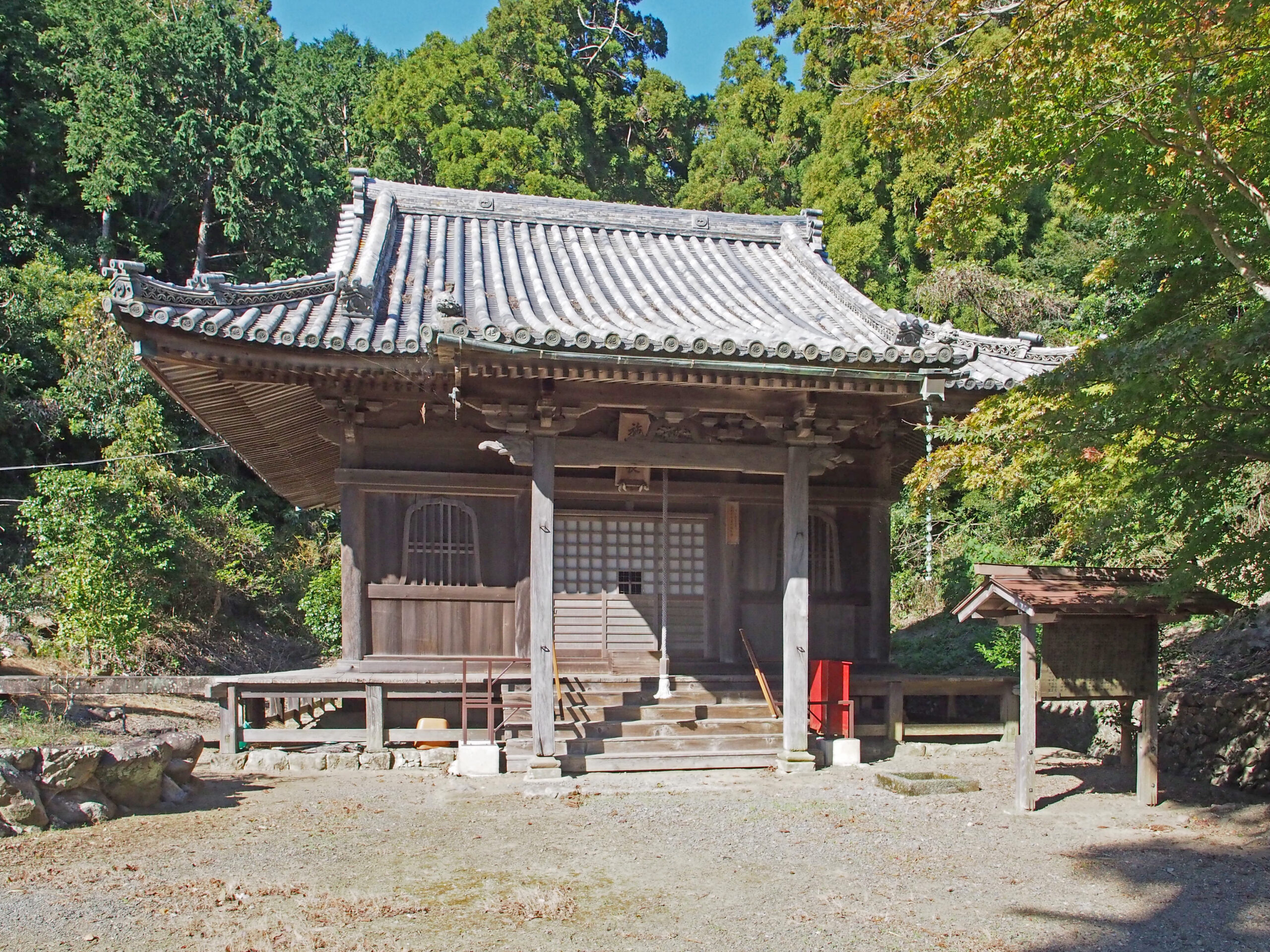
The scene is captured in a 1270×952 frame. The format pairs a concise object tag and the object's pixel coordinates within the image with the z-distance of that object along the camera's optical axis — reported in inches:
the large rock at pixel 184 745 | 341.1
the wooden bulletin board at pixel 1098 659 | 319.6
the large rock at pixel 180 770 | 340.5
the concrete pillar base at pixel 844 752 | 414.6
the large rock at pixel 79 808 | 288.8
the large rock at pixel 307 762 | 412.8
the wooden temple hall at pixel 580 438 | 365.7
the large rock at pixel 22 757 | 276.7
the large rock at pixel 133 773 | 307.3
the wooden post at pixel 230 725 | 419.2
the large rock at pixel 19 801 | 274.4
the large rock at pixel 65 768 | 288.4
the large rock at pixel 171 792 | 329.1
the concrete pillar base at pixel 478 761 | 392.2
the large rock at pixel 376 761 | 417.7
